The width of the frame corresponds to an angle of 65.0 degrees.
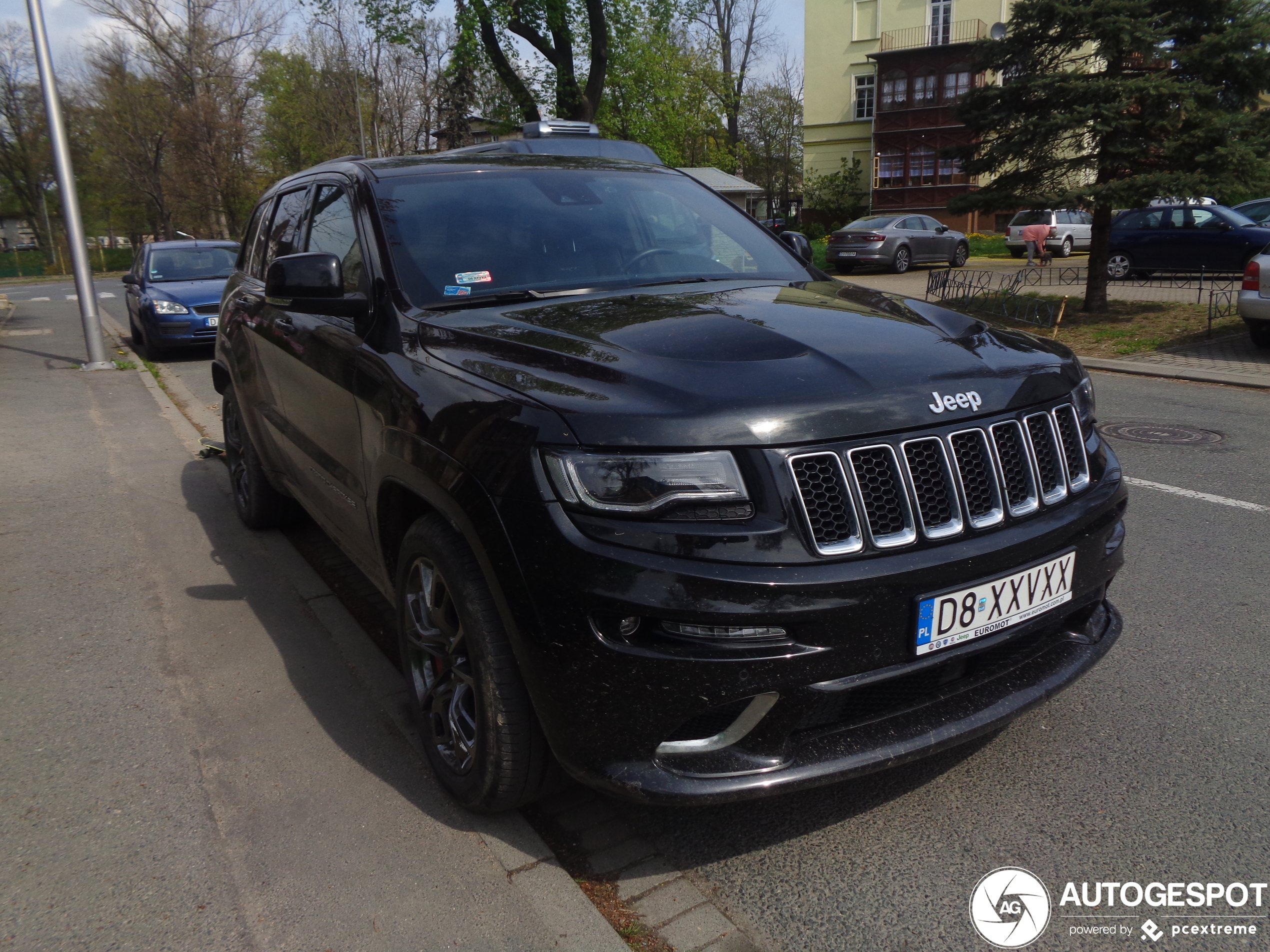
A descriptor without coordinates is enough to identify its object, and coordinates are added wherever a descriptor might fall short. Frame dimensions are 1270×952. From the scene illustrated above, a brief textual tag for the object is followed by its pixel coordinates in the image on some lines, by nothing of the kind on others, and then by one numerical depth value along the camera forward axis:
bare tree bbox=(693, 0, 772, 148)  51.84
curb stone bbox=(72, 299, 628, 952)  2.37
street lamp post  12.28
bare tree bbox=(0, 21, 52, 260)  60.06
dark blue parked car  20.09
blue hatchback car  13.59
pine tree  12.88
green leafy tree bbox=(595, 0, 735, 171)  24.97
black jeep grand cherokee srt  2.20
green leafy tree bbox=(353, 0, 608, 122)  22.59
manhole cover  7.35
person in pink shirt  27.41
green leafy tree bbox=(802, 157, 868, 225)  45.62
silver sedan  26.67
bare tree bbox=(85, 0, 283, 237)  47.81
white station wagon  29.03
